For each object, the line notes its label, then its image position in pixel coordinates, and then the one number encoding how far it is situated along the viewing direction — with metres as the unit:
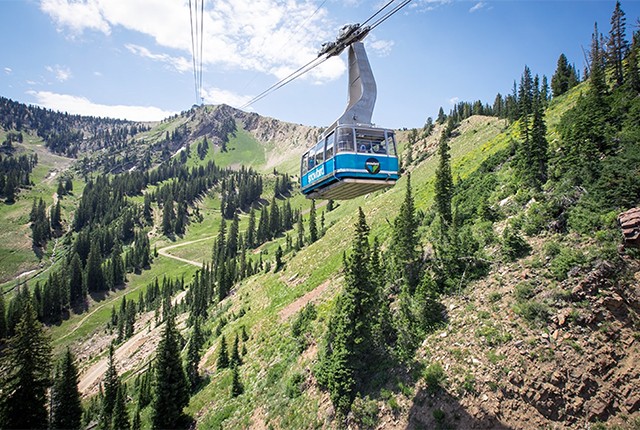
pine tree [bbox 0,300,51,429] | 34.28
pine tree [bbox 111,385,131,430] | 45.78
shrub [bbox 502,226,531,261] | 30.61
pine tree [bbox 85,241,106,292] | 152.25
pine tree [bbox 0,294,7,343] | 106.94
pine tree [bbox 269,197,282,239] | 171.25
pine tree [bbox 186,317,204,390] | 54.16
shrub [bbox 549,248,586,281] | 26.09
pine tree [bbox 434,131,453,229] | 43.92
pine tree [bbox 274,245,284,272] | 87.38
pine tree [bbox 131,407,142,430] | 47.01
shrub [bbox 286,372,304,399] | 35.53
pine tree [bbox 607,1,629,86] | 68.16
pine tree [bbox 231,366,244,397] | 42.81
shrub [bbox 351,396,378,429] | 28.16
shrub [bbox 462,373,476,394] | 24.25
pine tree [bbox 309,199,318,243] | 100.32
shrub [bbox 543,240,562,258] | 28.14
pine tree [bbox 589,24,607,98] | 39.79
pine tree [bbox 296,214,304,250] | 103.06
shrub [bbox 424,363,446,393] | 26.00
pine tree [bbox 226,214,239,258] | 159.65
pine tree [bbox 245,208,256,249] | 165.62
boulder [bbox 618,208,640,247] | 24.33
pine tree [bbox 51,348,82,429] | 45.19
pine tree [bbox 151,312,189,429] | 42.97
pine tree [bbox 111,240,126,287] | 157.09
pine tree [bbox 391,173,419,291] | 38.03
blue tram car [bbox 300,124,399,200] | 18.95
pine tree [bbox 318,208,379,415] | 31.73
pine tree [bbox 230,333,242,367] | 49.47
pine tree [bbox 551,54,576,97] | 92.88
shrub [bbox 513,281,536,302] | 26.81
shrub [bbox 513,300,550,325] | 25.00
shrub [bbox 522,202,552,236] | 31.39
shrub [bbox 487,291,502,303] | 28.64
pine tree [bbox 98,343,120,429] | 50.62
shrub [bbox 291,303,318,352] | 42.44
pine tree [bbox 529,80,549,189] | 37.31
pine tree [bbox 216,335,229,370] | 52.38
